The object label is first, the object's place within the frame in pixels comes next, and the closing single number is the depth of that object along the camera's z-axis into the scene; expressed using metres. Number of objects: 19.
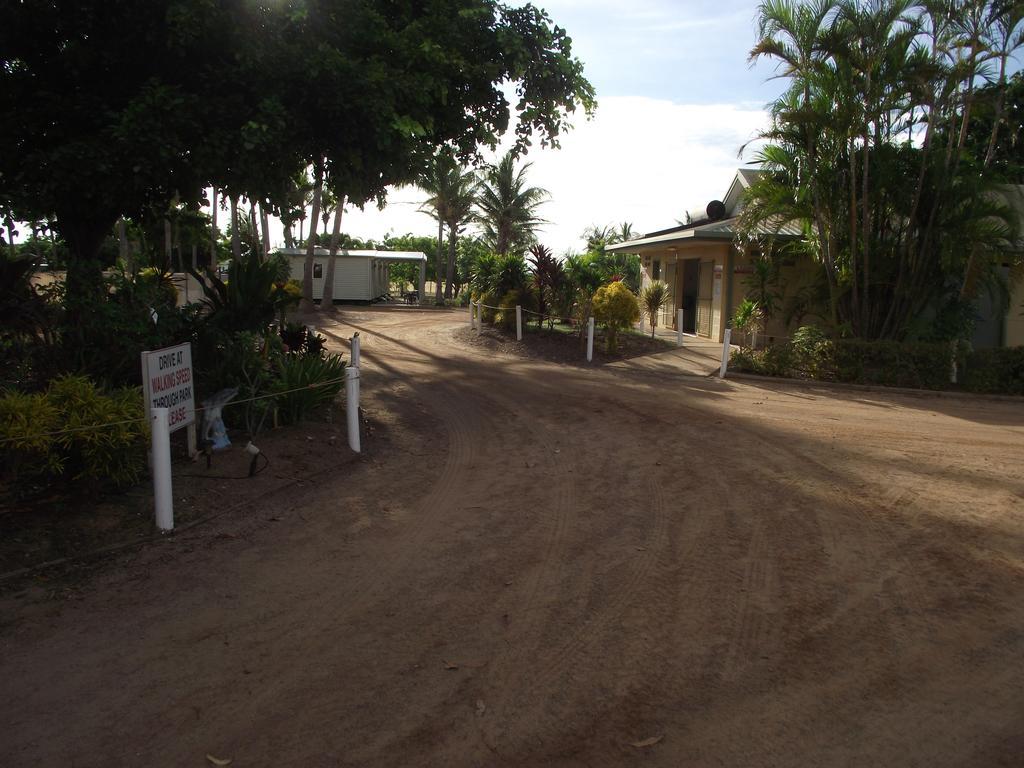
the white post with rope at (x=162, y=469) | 6.21
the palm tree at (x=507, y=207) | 43.44
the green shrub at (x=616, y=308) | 17.64
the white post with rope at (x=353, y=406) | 9.02
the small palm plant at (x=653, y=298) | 20.14
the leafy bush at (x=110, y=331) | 8.30
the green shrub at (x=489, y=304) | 21.64
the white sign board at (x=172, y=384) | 6.89
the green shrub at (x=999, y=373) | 13.91
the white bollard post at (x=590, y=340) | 17.12
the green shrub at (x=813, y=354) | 14.80
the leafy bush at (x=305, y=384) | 9.60
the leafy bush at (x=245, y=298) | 9.96
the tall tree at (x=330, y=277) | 31.30
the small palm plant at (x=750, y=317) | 17.94
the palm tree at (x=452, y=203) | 44.19
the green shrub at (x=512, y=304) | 20.66
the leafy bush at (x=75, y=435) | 5.93
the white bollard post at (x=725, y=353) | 15.30
